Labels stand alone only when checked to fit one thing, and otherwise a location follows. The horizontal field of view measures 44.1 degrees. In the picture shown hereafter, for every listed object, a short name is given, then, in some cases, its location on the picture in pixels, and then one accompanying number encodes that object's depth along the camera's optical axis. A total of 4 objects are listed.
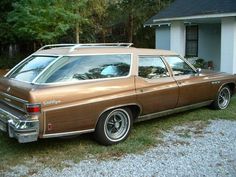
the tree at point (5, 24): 18.67
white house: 11.14
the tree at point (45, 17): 13.80
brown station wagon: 4.21
